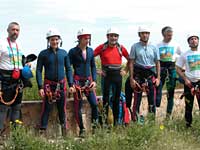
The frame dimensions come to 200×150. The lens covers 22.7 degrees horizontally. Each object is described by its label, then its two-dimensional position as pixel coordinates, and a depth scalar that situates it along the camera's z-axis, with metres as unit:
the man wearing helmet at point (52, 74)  8.39
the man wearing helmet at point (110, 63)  9.20
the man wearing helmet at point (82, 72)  8.86
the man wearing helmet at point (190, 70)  9.26
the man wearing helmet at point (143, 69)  9.28
